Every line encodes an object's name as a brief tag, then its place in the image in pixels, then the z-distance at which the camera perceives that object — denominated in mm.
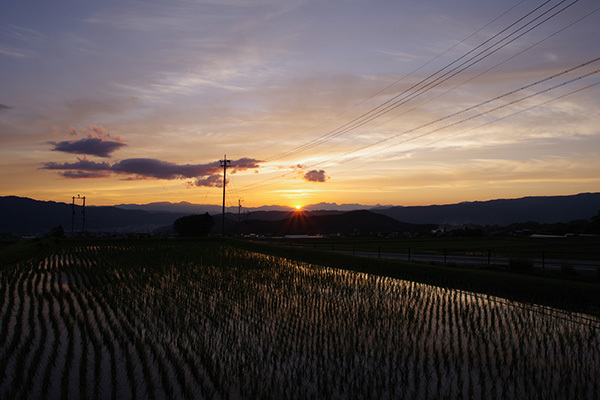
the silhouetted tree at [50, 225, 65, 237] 92488
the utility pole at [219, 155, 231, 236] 72844
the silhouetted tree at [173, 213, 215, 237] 96000
